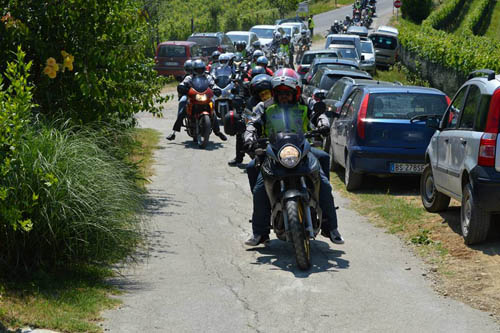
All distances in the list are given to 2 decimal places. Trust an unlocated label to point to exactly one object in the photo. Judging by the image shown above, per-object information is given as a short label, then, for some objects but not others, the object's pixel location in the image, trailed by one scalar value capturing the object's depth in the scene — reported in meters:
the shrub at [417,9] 80.00
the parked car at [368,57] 37.34
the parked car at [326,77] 20.60
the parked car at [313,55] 31.34
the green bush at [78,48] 10.07
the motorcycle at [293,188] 8.01
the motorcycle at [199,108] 18.28
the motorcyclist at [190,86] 18.34
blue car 12.62
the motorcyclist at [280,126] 8.79
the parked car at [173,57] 34.91
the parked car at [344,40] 38.16
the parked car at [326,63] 24.41
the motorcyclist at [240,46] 23.38
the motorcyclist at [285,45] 37.44
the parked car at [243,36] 42.28
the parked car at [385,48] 44.88
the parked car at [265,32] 46.20
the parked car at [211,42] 38.34
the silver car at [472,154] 8.55
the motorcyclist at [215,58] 21.65
